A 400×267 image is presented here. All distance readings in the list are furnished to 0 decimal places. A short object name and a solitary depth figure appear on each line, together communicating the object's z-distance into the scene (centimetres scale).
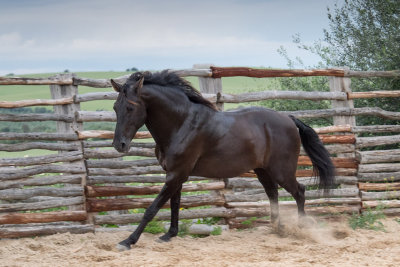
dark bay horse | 1146
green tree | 1989
